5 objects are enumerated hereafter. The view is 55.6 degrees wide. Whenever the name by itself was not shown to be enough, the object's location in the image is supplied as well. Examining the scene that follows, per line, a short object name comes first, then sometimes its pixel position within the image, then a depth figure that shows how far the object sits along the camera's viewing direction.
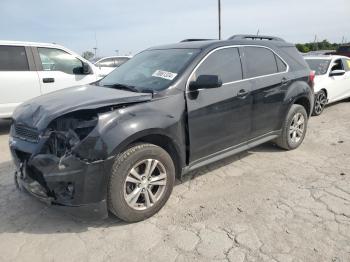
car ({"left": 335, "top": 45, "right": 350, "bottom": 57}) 18.58
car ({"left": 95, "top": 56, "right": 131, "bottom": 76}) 15.02
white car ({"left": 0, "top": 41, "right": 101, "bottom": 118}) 6.73
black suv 2.96
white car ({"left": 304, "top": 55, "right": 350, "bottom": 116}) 8.26
